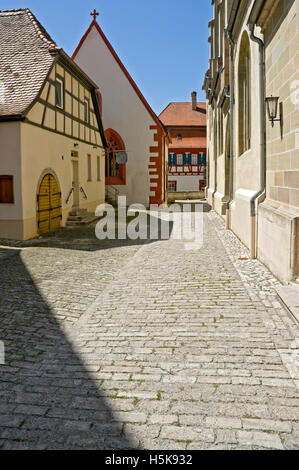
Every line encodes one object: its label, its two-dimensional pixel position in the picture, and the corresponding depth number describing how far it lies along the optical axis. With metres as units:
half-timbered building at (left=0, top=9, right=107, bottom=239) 12.77
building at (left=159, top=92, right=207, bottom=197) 48.38
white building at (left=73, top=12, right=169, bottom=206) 27.59
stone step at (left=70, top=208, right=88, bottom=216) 17.67
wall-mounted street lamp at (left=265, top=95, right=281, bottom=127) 7.88
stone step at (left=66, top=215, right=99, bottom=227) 17.22
